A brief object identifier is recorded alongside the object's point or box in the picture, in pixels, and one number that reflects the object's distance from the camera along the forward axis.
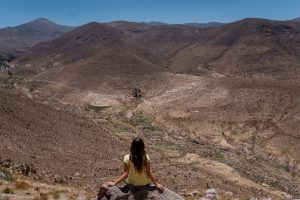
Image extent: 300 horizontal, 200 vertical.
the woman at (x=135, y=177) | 5.65
